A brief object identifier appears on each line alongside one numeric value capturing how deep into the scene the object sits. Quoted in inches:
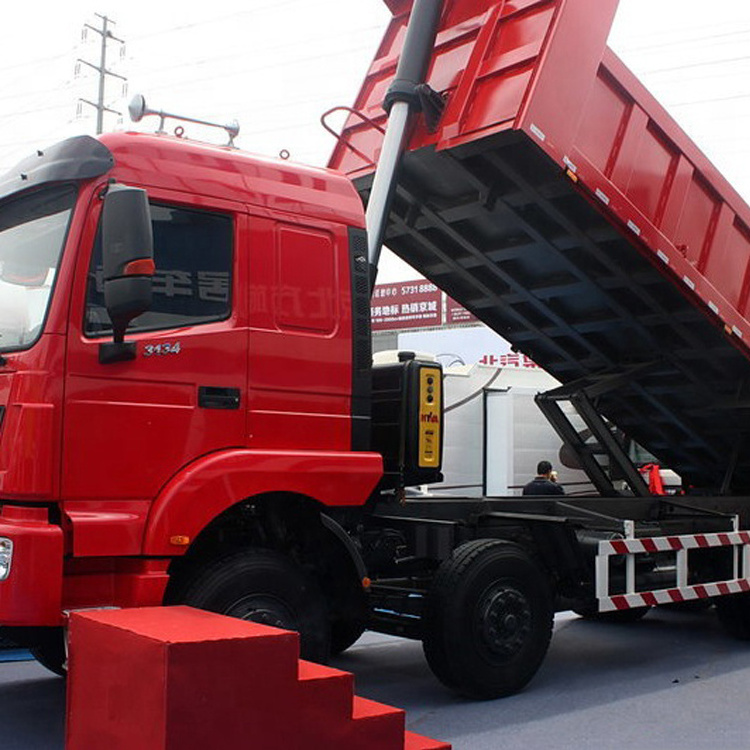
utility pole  1194.0
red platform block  116.6
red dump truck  165.8
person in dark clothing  312.0
